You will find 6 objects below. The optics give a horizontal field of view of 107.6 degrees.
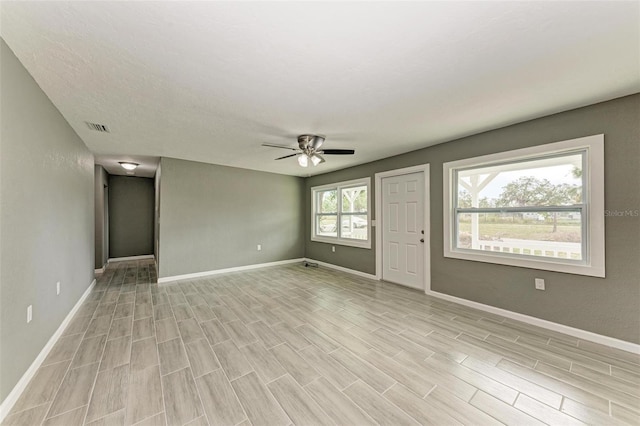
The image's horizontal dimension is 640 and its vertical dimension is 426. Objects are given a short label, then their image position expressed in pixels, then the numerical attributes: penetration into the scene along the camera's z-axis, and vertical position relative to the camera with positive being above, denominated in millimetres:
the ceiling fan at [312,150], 3266 +889
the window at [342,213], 5191 -26
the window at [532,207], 2426 +53
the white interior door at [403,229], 4066 -324
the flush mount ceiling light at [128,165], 4957 +1031
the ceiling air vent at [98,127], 2929 +1103
